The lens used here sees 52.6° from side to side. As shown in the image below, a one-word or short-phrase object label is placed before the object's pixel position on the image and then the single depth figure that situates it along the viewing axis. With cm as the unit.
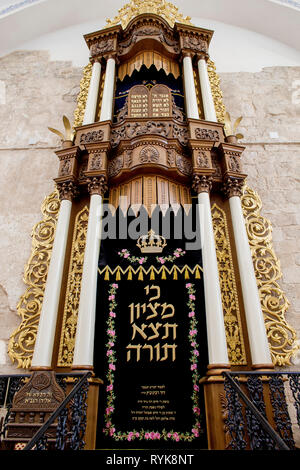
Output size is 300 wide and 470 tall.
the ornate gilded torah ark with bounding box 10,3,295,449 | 318
